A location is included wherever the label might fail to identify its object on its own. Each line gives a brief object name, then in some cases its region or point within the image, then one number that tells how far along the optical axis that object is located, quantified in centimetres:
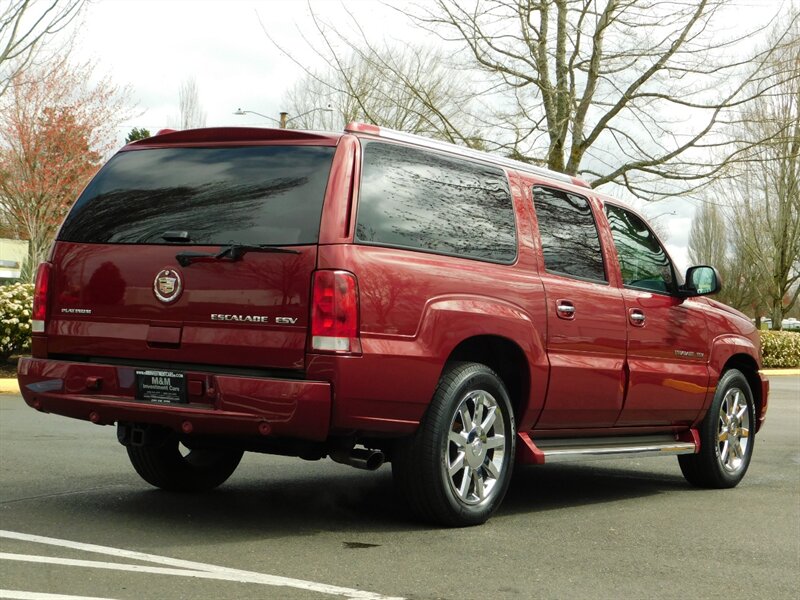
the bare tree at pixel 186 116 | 4806
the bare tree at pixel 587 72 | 1883
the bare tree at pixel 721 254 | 6856
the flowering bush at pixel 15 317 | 1628
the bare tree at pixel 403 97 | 1855
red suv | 554
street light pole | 3176
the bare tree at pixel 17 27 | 1650
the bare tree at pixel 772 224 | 3844
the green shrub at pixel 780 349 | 3234
